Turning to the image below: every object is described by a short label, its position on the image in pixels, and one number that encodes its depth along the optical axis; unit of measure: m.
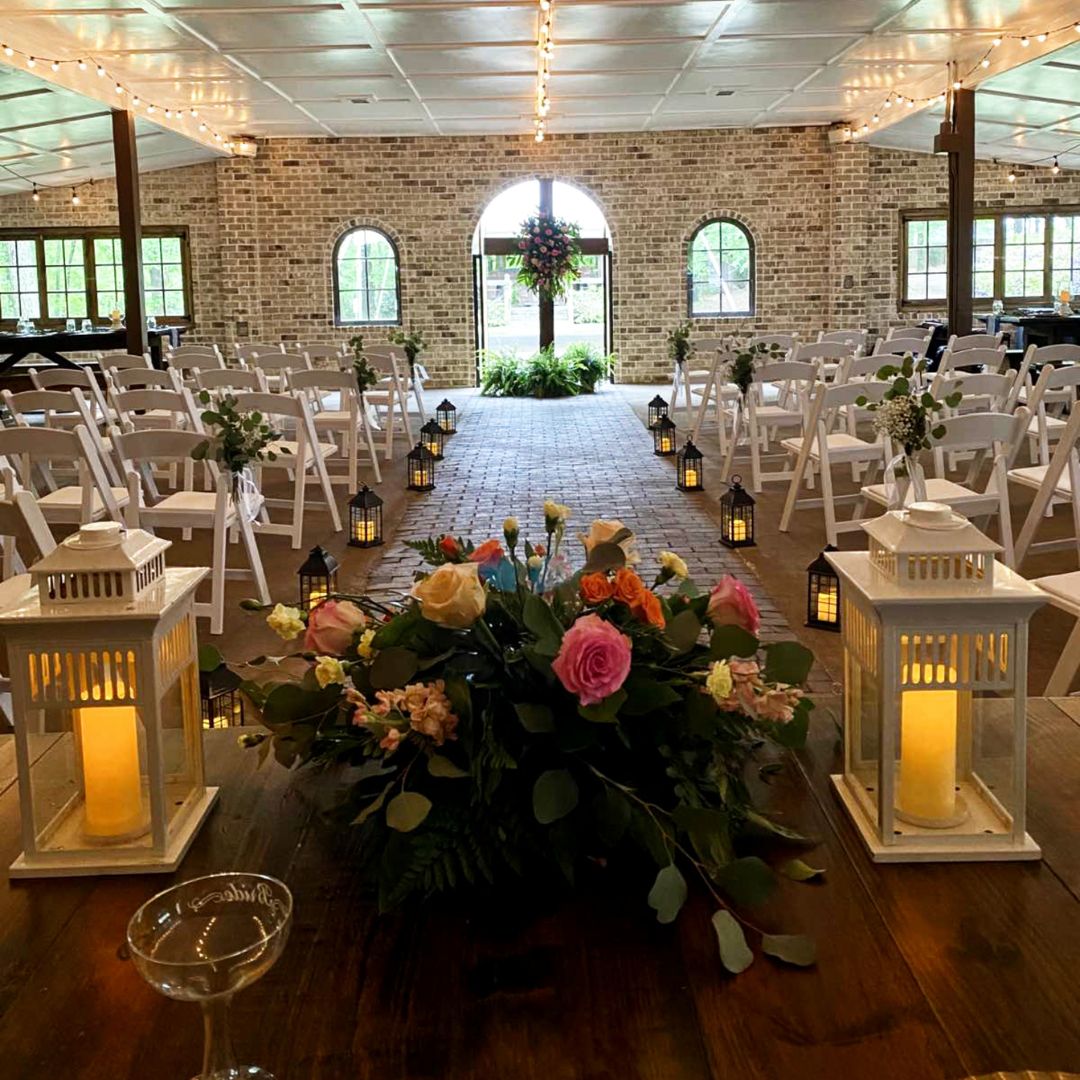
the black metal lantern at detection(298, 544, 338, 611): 4.59
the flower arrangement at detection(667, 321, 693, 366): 12.09
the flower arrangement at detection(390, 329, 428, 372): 12.14
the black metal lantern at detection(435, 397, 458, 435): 11.24
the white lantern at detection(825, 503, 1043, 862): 1.42
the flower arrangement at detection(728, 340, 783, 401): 8.55
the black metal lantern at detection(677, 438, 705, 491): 8.46
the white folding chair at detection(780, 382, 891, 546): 6.57
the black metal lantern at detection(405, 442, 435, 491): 8.70
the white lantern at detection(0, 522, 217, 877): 1.42
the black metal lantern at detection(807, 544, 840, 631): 4.84
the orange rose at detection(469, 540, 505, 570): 1.53
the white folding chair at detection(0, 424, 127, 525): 5.45
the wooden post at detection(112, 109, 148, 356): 12.39
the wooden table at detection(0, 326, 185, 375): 14.00
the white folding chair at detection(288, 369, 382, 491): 8.26
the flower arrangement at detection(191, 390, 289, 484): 5.31
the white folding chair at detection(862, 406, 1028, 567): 5.29
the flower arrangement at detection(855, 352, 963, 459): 5.13
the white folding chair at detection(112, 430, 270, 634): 5.20
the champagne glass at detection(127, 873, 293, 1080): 1.00
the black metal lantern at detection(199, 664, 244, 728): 2.44
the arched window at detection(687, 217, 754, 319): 17.64
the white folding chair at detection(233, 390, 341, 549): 6.79
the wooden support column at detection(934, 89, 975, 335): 11.69
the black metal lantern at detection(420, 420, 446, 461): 10.00
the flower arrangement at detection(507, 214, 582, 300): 16.67
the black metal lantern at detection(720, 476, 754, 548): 6.52
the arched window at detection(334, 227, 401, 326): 17.70
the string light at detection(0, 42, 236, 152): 10.14
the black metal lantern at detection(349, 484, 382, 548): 6.66
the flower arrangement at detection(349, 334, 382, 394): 9.13
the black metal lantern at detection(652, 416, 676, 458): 10.12
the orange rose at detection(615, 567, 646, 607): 1.39
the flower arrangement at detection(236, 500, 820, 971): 1.31
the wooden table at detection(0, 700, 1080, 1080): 1.12
